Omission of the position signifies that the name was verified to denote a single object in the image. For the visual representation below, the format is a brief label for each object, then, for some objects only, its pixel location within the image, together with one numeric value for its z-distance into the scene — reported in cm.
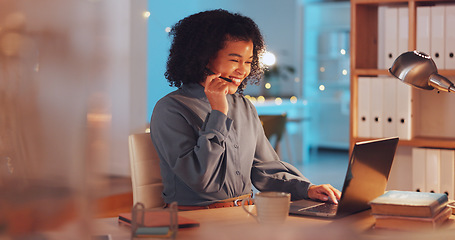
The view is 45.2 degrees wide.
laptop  137
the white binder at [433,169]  288
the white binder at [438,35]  281
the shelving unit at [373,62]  290
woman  166
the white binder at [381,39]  303
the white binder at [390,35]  293
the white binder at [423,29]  284
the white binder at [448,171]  284
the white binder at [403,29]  290
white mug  122
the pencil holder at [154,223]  108
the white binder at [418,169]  293
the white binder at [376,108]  299
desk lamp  155
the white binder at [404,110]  292
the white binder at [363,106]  303
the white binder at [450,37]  278
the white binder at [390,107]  296
